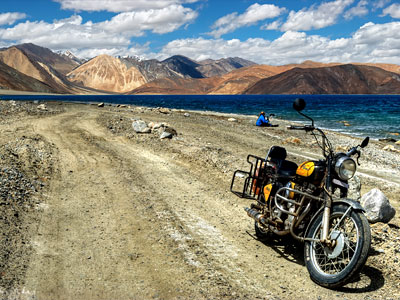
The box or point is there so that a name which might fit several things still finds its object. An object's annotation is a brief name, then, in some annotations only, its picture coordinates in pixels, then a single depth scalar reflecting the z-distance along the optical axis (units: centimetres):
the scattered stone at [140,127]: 1686
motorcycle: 440
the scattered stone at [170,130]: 1654
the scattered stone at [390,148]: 2100
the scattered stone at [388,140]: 2677
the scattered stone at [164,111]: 3633
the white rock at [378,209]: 681
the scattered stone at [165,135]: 1589
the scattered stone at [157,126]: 1749
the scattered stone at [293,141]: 1991
